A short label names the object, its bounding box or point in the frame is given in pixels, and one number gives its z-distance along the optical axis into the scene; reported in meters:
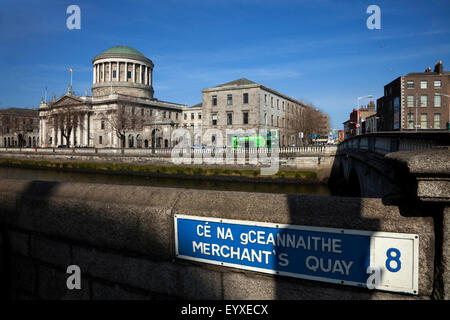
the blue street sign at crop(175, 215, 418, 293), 2.08
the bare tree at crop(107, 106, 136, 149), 59.58
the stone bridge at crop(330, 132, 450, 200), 1.85
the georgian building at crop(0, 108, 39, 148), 102.29
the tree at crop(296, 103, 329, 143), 64.88
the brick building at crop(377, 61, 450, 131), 46.03
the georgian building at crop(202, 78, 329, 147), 53.56
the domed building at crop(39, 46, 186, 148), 67.25
